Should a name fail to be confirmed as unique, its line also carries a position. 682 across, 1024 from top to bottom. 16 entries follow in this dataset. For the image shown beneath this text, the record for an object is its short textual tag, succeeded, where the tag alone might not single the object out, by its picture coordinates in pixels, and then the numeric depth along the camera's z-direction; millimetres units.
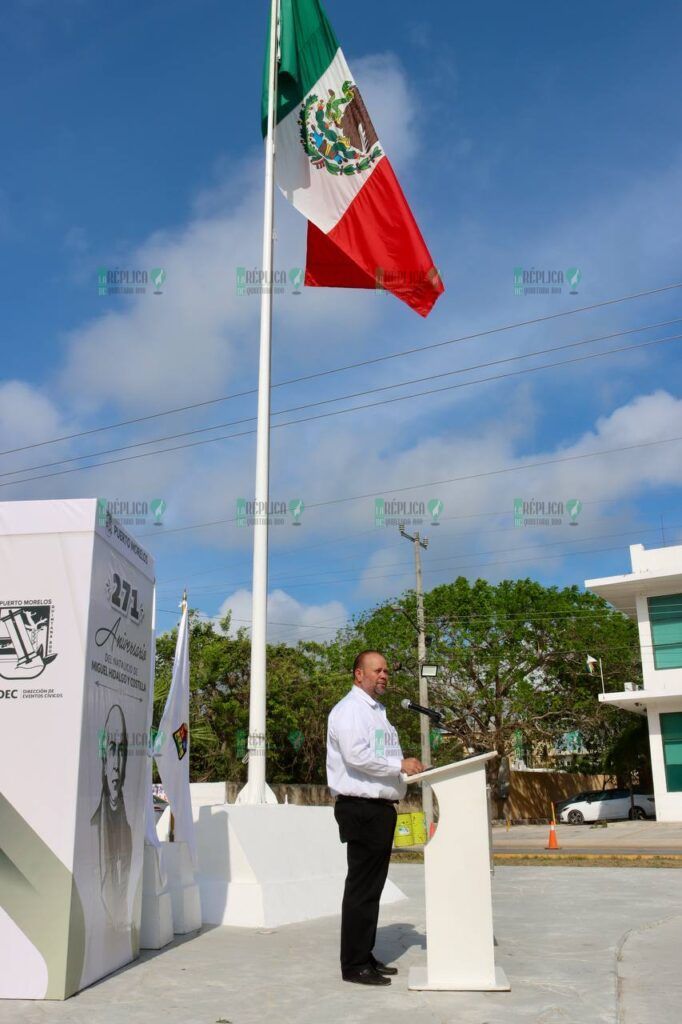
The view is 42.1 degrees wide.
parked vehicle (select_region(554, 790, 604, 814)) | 33425
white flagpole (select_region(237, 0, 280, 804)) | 7566
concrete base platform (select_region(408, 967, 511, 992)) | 4500
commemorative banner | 4367
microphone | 5247
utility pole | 26802
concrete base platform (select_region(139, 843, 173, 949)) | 5637
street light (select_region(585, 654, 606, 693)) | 33875
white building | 27797
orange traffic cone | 18405
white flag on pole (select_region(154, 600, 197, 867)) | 6672
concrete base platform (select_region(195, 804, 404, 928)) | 6715
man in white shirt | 4871
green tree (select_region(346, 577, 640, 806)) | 35344
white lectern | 4566
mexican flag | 9992
